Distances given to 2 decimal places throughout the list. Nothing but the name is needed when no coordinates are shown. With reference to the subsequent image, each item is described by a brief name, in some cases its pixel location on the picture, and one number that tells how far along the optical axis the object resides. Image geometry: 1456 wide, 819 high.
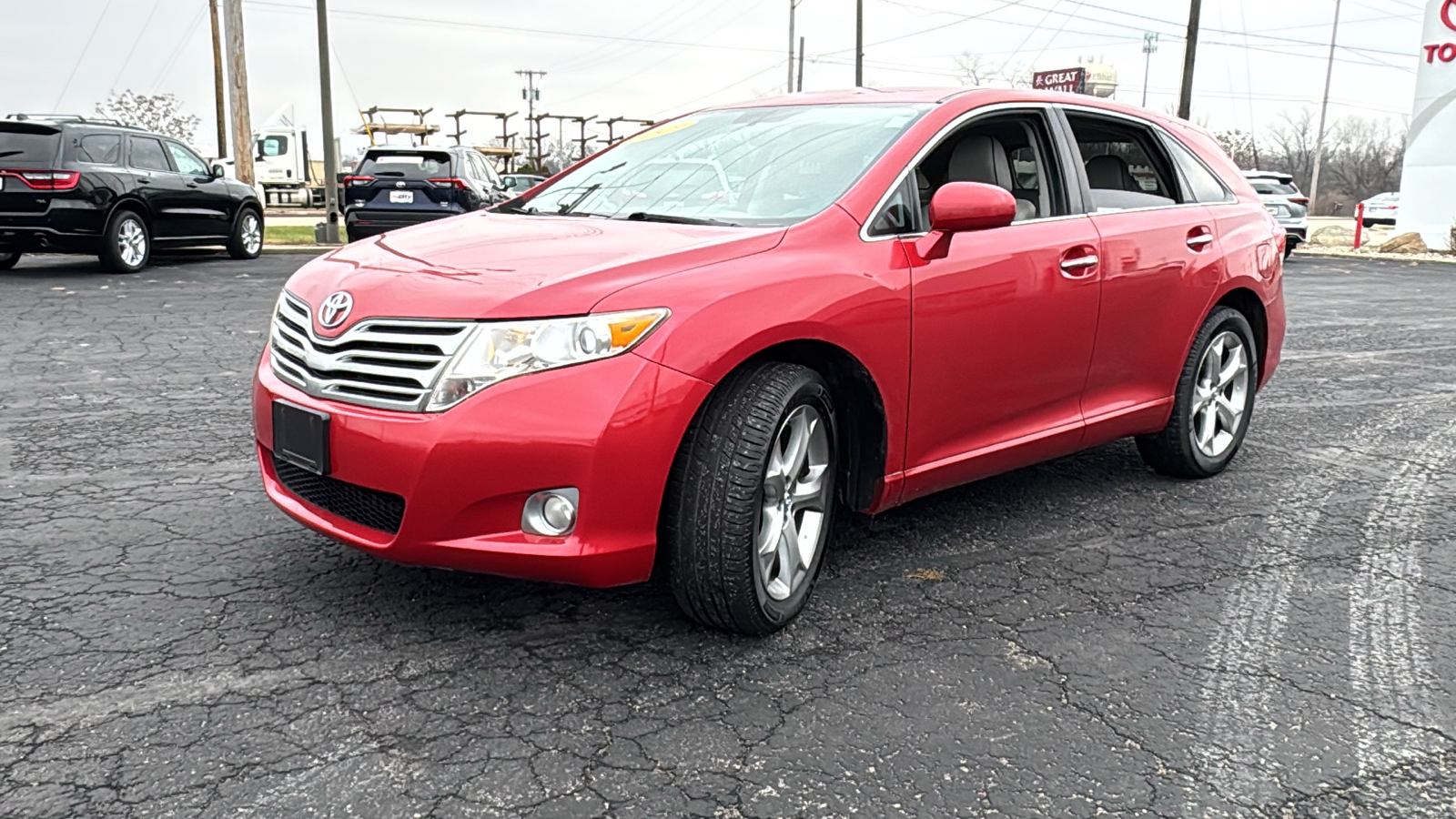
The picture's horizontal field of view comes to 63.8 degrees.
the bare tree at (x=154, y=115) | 46.03
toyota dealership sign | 24.83
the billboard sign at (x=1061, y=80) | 46.12
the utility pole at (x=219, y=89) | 31.30
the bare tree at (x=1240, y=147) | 71.64
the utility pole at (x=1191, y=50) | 28.14
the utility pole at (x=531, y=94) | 83.50
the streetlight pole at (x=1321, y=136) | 58.94
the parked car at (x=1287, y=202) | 21.39
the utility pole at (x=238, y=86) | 20.12
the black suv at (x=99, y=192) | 11.86
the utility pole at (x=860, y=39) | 38.94
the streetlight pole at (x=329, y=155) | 19.38
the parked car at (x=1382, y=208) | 37.75
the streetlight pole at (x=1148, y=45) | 84.31
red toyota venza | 2.87
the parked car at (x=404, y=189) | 15.56
